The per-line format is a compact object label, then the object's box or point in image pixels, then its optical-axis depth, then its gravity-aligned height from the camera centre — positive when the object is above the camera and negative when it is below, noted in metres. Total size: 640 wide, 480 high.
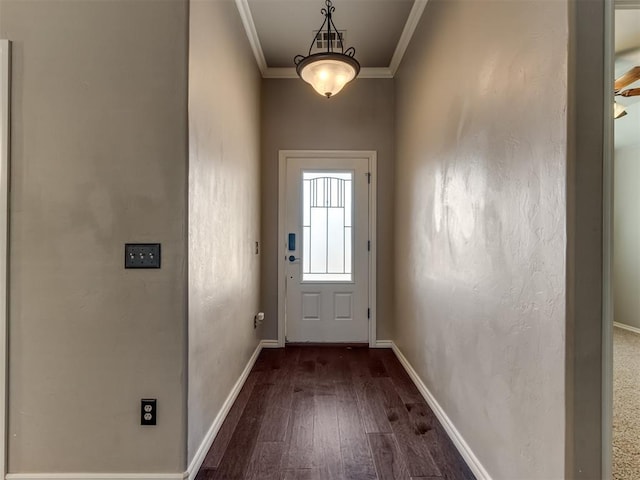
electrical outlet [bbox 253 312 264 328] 3.16 -0.78
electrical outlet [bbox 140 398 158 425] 1.52 -0.81
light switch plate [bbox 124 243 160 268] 1.53 -0.07
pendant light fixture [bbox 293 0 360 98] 2.36 +1.32
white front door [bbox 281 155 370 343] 3.52 -0.11
